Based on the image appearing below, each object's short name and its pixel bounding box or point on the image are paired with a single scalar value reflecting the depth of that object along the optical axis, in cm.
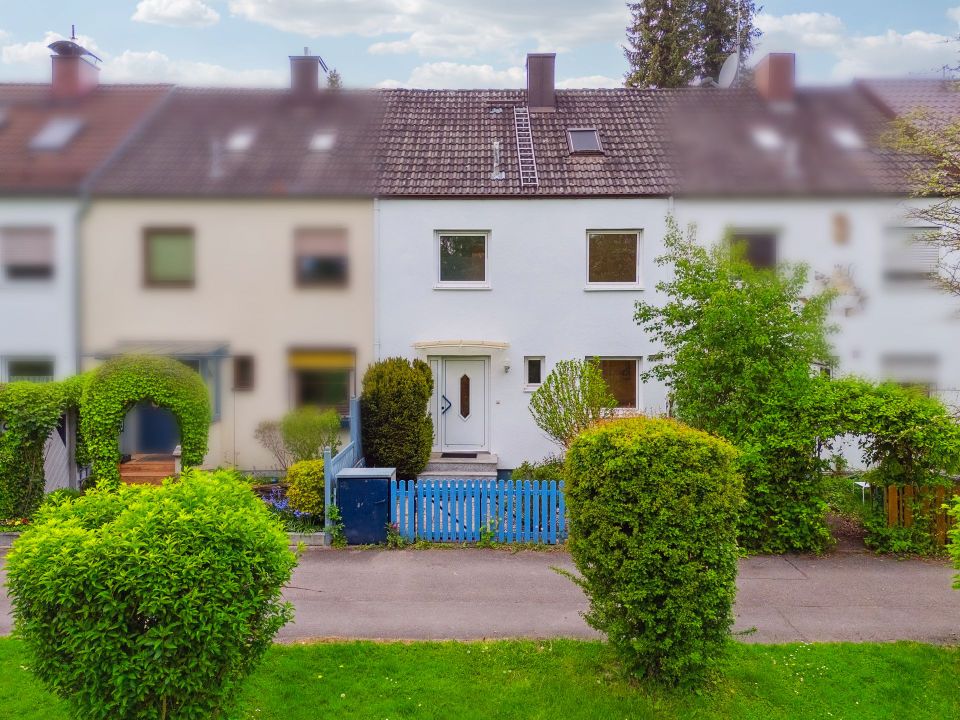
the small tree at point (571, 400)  1360
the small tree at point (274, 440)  1595
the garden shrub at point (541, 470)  1318
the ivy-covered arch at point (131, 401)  1178
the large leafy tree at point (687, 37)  3025
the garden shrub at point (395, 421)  1438
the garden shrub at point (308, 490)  1143
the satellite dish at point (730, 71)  2005
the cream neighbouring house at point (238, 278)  1630
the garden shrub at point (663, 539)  589
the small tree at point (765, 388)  1046
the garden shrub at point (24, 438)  1130
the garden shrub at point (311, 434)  1520
